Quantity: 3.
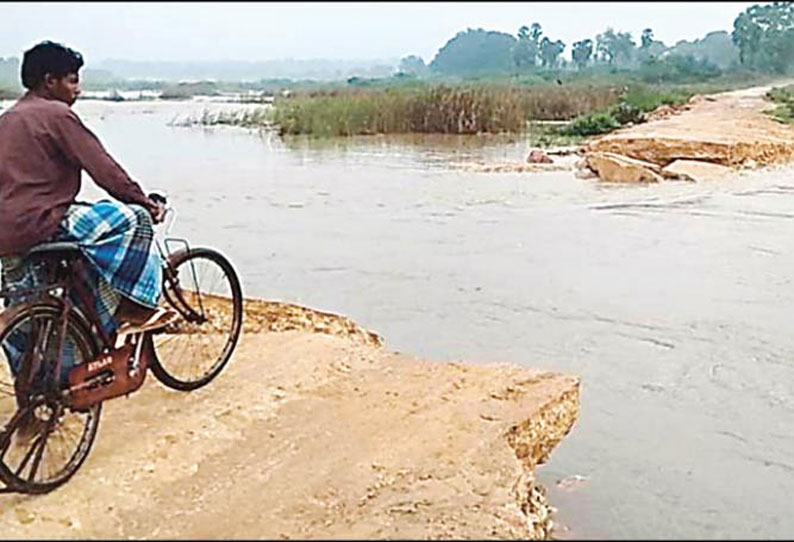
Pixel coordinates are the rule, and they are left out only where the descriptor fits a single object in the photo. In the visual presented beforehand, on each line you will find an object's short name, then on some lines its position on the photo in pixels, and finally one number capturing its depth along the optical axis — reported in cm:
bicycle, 413
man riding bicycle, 422
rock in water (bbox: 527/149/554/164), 2069
